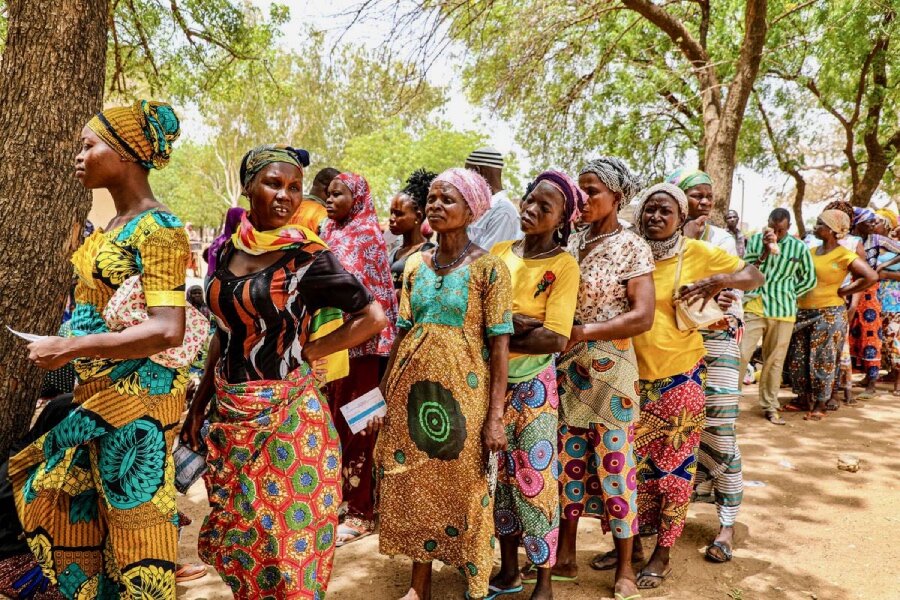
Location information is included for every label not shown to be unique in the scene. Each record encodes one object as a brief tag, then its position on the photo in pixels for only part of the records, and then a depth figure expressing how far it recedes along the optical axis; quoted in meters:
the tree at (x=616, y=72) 6.54
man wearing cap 3.97
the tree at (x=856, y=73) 7.32
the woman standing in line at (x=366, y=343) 3.95
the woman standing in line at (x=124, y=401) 2.17
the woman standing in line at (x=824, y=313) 6.81
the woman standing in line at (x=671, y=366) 3.34
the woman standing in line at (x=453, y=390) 2.73
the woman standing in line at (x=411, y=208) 4.19
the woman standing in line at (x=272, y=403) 2.23
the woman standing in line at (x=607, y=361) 3.05
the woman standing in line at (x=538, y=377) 2.88
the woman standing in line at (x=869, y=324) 7.99
